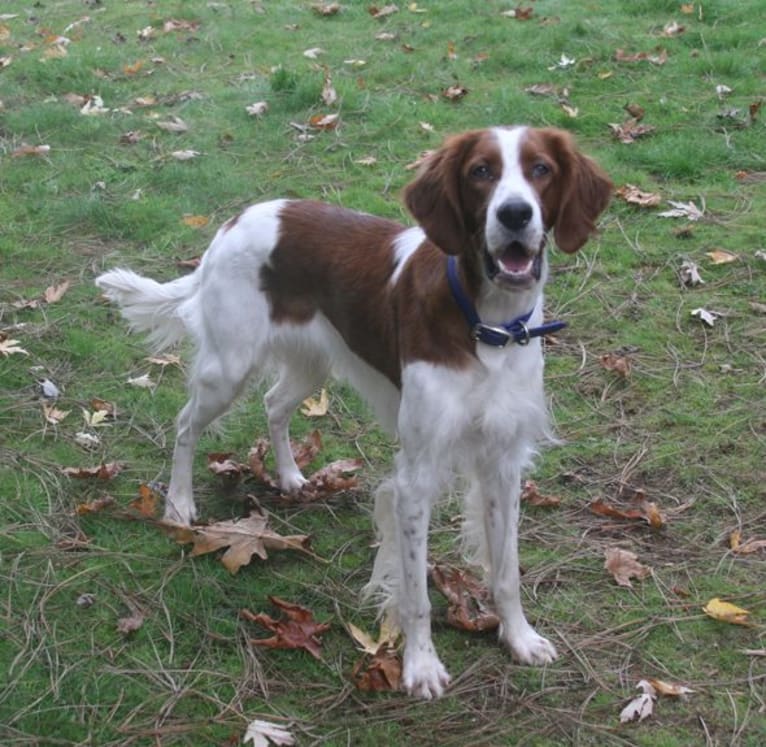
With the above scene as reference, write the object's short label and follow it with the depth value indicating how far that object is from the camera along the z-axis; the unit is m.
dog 3.02
